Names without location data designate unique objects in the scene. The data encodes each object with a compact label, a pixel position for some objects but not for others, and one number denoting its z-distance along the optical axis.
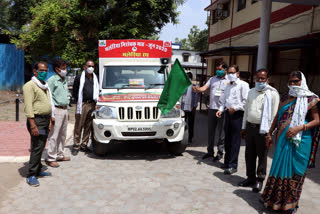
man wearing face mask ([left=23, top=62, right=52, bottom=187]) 4.44
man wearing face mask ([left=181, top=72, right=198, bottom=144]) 7.72
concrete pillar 9.68
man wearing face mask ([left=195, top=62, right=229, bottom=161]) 6.06
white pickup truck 5.96
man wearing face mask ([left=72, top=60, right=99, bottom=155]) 6.55
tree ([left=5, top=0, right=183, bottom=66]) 14.33
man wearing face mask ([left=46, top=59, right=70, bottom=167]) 5.53
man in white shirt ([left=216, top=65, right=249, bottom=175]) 5.30
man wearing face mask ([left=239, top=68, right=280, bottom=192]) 4.30
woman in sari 3.61
